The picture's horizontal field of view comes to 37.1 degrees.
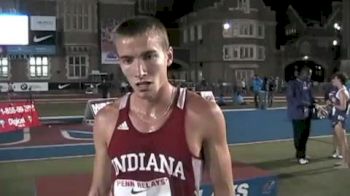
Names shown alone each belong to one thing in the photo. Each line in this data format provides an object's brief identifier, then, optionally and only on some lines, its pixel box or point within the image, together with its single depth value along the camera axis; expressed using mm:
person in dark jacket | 9367
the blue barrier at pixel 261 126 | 13609
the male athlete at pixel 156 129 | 1938
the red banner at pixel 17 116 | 13545
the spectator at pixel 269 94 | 24531
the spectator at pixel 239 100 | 28391
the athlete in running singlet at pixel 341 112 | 9133
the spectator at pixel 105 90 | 27359
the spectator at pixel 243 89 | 35900
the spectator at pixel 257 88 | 23984
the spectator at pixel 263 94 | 23361
